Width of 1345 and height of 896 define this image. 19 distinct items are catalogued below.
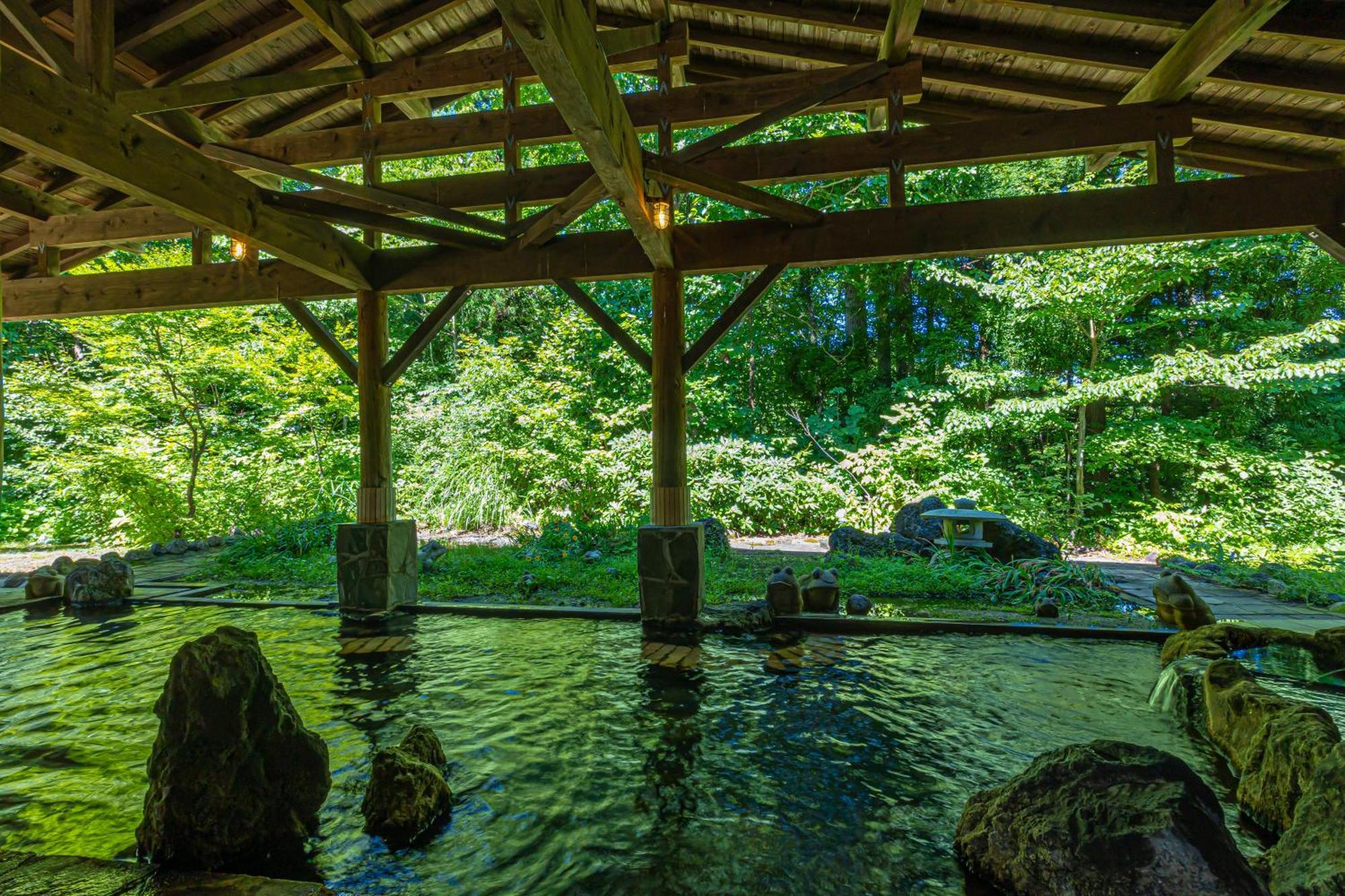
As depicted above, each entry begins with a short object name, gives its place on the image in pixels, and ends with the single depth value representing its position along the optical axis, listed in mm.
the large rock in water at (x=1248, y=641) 3846
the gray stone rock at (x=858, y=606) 5352
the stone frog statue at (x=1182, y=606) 4648
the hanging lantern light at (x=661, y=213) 4191
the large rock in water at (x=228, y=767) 2217
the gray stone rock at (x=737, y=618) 4957
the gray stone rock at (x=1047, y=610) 5188
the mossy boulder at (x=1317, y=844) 1674
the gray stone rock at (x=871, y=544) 7746
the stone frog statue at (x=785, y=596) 5219
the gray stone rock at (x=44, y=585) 6016
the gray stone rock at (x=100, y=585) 5910
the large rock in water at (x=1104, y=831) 1760
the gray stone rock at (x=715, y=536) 8094
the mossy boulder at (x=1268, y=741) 2303
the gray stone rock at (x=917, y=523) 8148
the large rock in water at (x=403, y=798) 2373
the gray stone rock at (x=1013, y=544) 7188
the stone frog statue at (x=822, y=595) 5312
